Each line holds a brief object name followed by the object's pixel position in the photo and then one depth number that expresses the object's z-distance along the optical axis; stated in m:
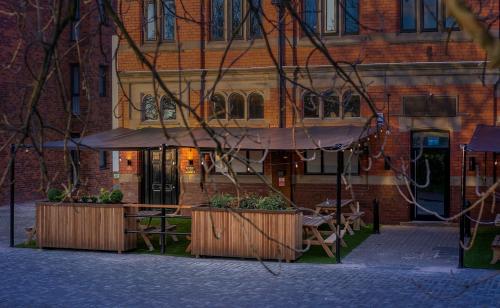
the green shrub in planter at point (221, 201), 14.61
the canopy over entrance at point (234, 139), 15.63
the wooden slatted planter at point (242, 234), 13.96
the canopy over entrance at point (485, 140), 14.23
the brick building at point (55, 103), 27.52
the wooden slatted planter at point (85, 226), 15.49
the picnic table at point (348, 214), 17.69
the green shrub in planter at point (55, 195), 15.85
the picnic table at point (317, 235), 14.45
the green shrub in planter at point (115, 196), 15.77
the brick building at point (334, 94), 19.03
